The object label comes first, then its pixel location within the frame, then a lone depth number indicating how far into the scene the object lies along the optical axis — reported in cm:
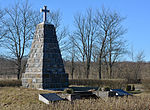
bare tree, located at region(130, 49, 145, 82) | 3941
